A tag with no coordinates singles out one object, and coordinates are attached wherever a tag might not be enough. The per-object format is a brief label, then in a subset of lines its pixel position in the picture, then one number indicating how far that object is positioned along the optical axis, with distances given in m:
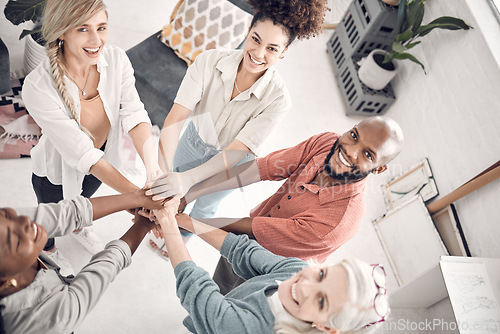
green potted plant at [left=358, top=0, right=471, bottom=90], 2.54
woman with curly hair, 1.41
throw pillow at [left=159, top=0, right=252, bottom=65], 2.57
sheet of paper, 1.67
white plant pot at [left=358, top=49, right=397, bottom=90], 2.95
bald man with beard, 1.27
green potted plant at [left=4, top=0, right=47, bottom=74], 2.04
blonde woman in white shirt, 1.27
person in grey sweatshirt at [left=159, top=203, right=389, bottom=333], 0.86
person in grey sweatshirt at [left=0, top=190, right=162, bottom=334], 0.81
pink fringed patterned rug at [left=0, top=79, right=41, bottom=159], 2.19
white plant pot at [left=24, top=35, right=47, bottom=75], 2.29
